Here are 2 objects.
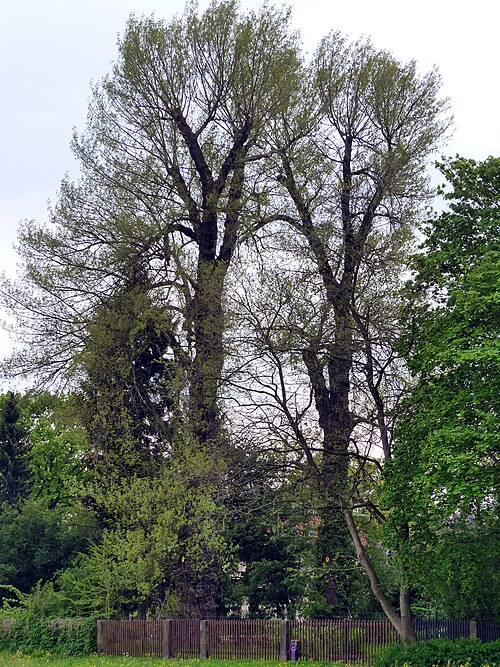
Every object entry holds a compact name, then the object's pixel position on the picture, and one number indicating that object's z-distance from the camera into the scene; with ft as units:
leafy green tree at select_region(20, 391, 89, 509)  190.29
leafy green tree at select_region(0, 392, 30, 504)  177.27
